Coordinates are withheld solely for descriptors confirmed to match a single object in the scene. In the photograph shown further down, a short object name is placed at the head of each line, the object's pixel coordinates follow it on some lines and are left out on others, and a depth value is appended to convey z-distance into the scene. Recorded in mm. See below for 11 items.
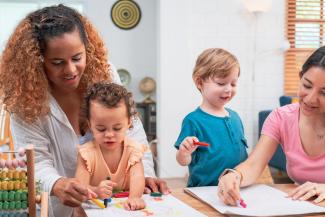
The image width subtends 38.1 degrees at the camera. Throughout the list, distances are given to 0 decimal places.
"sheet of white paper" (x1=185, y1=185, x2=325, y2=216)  1169
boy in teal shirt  1671
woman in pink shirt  1397
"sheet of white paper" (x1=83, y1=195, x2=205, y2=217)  1126
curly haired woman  1387
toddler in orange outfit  1304
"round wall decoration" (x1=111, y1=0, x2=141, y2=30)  6664
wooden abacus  1121
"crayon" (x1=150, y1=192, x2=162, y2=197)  1317
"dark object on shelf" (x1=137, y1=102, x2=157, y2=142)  6220
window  5145
